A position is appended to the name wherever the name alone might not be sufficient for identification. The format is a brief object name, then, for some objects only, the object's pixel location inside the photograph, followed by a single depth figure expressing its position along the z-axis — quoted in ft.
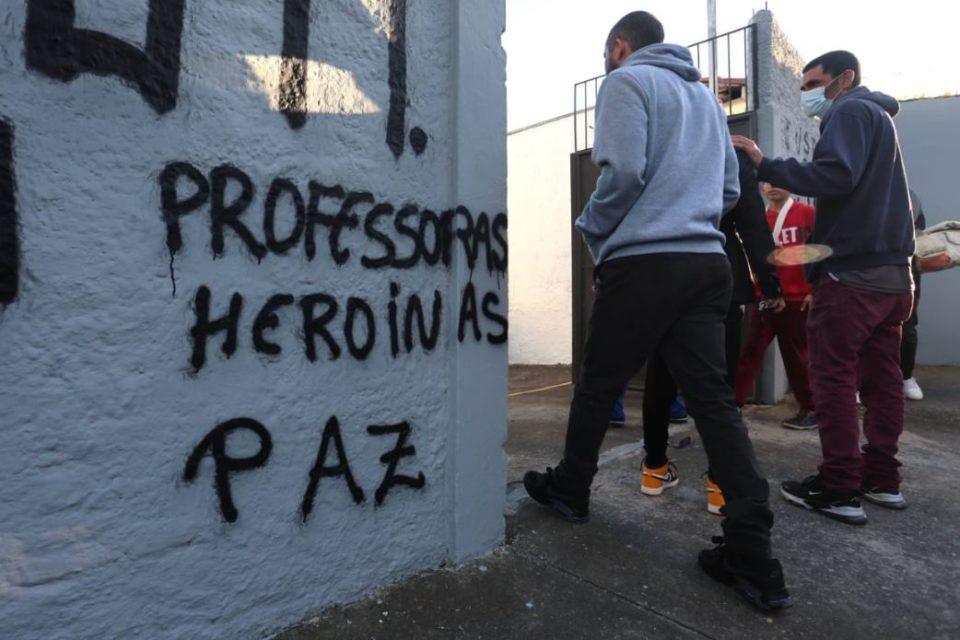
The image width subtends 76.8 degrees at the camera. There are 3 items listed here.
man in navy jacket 8.16
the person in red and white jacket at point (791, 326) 13.00
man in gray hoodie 6.24
